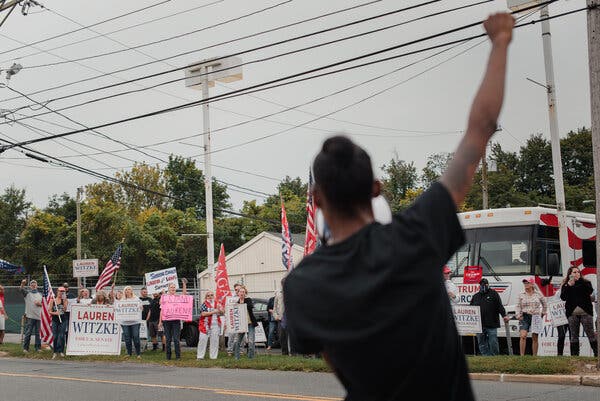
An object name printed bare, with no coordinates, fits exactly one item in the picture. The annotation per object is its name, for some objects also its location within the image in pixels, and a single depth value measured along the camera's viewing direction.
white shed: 48.69
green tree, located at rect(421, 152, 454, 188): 82.81
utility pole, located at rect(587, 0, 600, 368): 13.24
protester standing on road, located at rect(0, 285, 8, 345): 26.09
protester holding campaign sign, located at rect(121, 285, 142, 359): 20.69
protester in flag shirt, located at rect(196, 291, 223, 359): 20.00
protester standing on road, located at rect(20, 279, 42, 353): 23.44
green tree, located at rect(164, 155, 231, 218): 82.31
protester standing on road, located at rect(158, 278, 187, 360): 20.00
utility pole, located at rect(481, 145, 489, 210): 39.25
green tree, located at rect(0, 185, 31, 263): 70.19
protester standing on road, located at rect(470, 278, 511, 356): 17.33
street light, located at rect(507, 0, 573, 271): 19.70
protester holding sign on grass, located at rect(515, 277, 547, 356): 17.39
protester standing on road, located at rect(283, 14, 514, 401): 2.07
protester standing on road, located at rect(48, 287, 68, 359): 21.92
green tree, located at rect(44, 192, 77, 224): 66.44
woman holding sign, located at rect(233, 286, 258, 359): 19.30
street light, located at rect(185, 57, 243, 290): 30.12
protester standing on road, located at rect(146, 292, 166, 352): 22.98
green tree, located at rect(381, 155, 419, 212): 84.00
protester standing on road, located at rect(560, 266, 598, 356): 16.17
